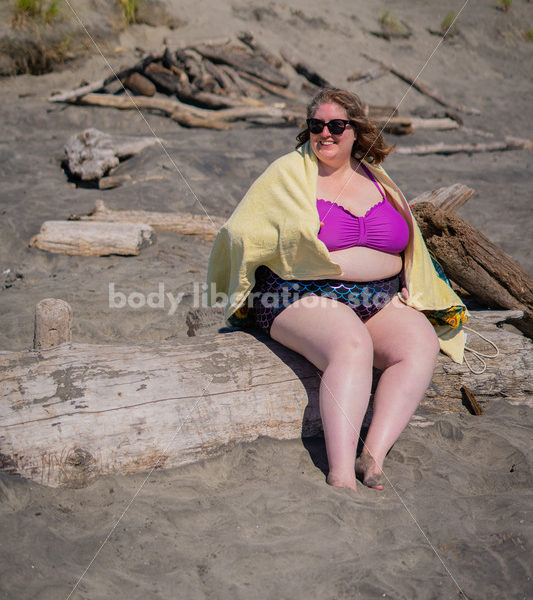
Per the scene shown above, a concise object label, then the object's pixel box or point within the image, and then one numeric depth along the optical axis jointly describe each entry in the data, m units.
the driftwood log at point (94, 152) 7.59
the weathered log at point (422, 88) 12.98
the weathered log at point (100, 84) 10.17
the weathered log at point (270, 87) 12.21
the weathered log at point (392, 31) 15.83
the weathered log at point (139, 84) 10.84
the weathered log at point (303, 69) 13.21
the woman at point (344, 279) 2.86
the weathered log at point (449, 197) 4.48
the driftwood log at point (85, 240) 5.95
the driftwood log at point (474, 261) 3.94
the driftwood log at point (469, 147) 10.19
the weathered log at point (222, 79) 11.41
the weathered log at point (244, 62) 12.16
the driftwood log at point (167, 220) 6.52
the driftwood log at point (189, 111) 10.12
